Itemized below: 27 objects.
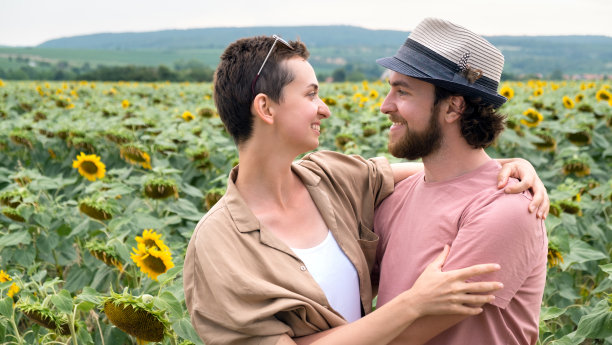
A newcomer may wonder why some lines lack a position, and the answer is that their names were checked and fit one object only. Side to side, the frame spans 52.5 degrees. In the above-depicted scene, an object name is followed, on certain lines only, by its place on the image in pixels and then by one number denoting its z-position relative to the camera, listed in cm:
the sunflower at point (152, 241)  225
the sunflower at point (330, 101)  694
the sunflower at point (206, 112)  593
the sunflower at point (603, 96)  643
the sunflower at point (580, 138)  503
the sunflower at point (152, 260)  220
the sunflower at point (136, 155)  388
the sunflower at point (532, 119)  515
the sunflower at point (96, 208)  277
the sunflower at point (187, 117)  575
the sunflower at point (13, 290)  213
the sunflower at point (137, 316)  175
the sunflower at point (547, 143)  493
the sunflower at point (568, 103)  641
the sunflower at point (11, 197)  296
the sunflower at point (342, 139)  456
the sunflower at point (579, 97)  728
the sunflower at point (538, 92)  785
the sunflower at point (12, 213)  286
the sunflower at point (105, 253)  245
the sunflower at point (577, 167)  415
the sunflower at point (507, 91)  599
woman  161
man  169
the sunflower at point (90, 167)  353
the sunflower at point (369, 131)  502
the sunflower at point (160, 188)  296
